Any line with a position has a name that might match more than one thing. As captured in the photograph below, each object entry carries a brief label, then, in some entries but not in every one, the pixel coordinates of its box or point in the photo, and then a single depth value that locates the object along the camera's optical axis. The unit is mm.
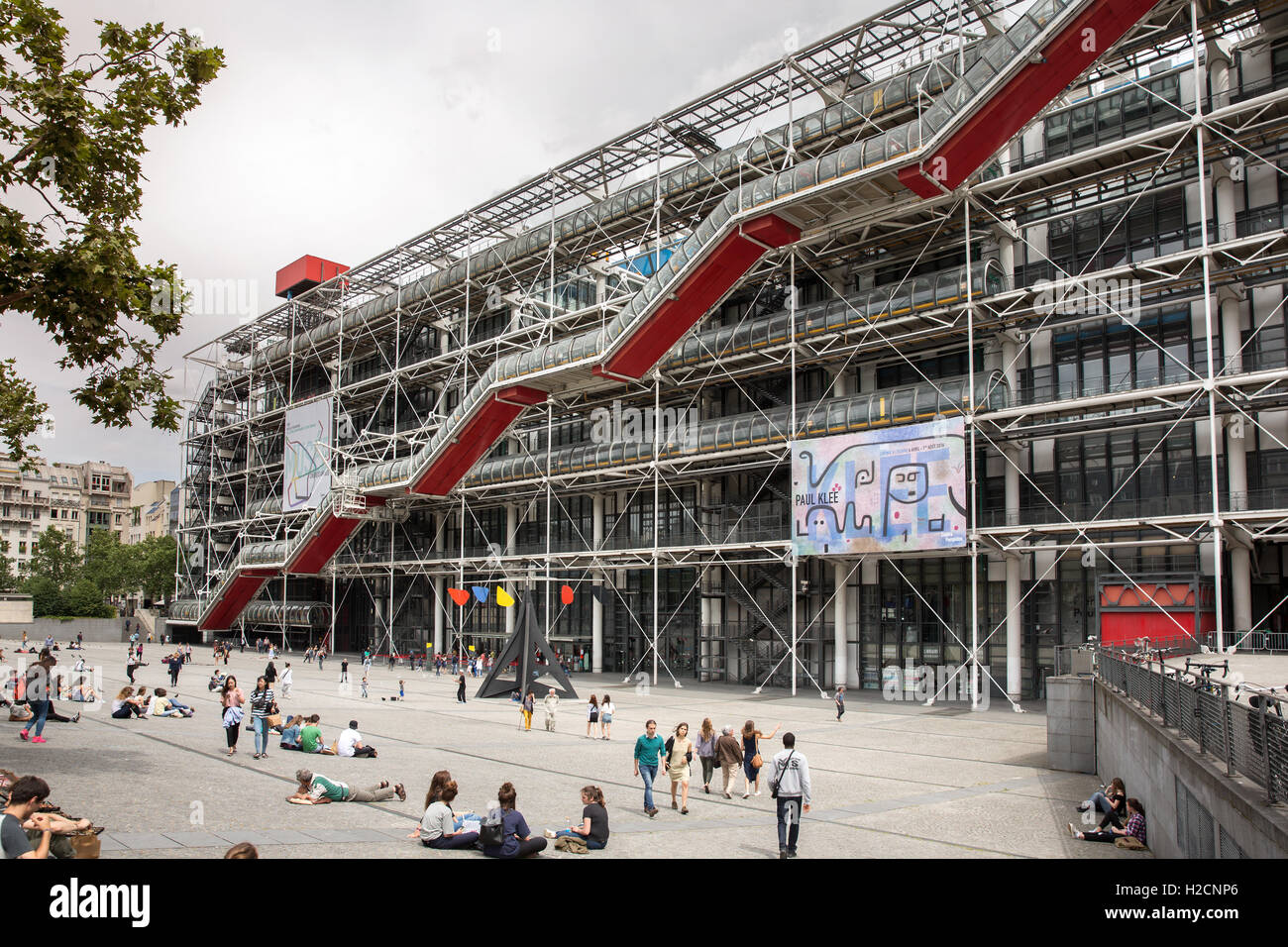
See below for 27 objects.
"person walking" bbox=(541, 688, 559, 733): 22203
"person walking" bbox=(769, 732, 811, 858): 10148
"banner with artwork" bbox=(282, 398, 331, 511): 53031
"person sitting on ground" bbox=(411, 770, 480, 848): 10078
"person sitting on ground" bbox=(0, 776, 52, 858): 6688
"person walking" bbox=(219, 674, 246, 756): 15969
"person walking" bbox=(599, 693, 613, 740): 21250
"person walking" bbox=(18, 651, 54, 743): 15617
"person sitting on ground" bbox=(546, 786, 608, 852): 10484
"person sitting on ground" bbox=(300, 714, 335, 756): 16781
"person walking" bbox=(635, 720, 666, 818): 12883
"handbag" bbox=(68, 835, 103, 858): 7977
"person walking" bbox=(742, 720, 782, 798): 14289
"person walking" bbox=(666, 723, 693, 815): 13094
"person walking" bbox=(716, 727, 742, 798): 14602
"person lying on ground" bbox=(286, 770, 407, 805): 12250
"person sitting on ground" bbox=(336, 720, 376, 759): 16797
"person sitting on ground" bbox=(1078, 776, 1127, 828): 11750
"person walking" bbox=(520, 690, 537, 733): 22005
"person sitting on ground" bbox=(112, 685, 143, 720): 20594
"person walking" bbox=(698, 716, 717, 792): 14961
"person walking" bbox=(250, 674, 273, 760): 15781
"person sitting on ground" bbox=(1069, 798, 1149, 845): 11344
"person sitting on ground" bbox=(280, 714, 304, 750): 17250
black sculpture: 27641
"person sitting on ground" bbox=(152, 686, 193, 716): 21438
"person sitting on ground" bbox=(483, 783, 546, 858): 9688
